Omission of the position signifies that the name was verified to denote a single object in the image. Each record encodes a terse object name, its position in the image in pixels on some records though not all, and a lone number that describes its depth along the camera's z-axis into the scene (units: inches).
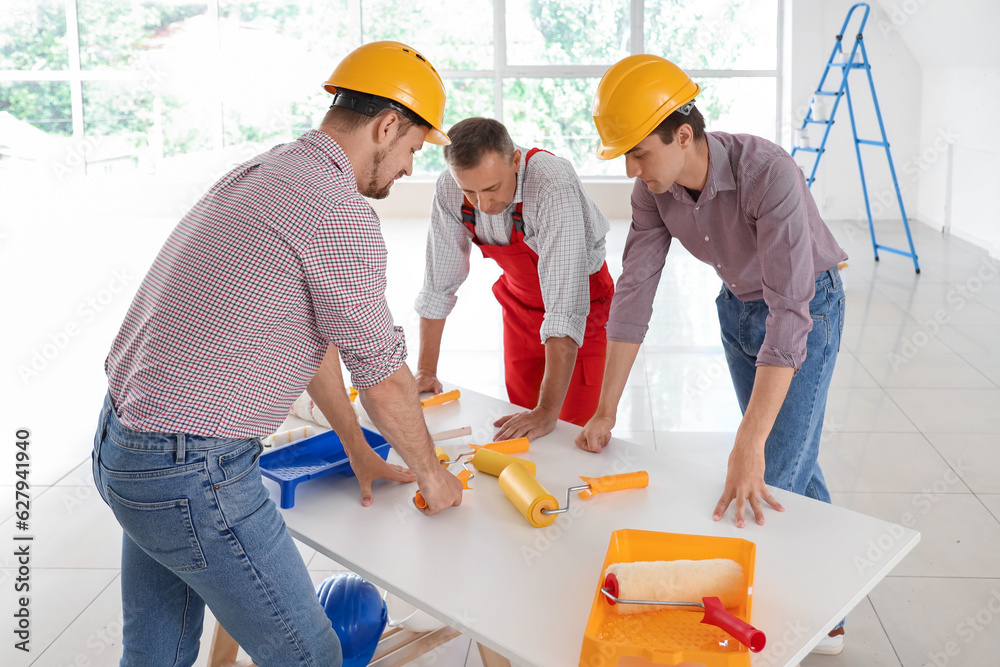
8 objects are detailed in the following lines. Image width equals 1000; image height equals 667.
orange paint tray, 43.7
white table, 49.1
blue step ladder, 241.1
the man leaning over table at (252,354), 51.3
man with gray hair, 84.4
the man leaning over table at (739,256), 66.3
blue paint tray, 64.9
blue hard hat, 70.3
